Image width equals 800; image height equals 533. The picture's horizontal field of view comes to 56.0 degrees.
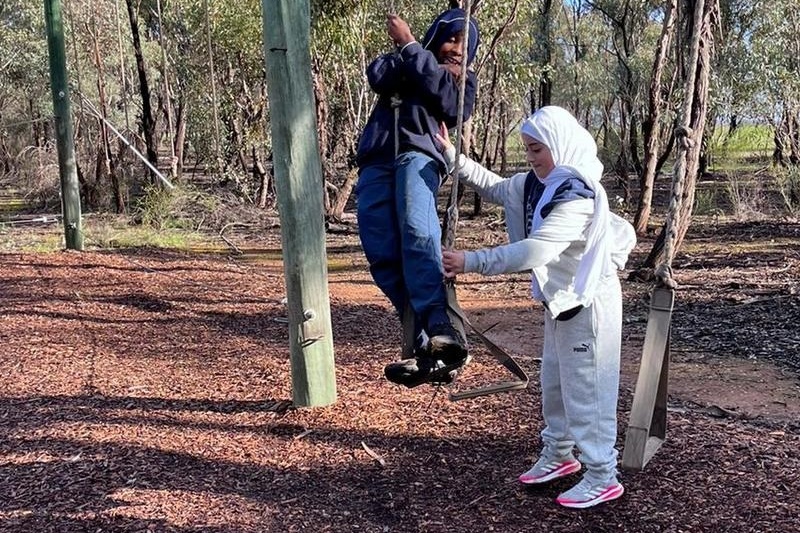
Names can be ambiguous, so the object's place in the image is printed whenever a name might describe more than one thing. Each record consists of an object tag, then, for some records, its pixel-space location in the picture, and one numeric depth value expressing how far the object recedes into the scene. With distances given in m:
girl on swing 2.97
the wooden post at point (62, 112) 8.89
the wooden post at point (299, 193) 3.73
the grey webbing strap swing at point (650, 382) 2.64
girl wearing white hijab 2.61
